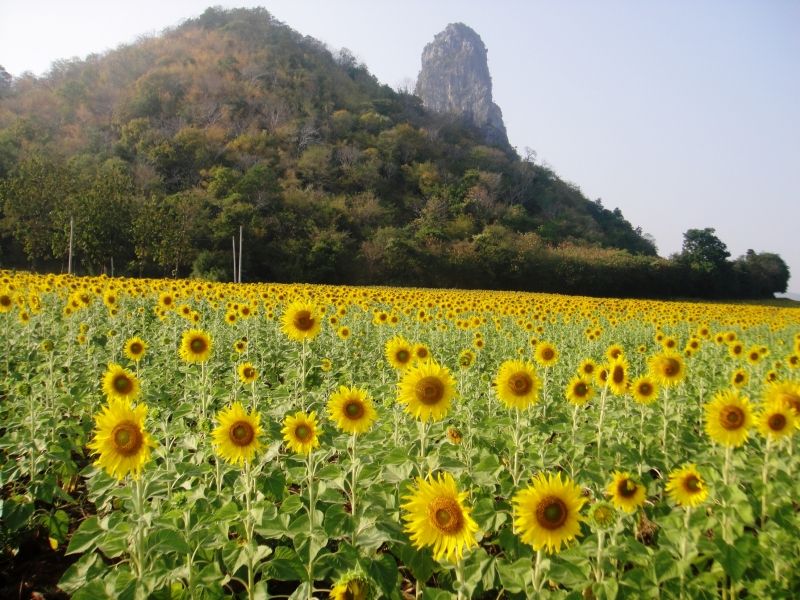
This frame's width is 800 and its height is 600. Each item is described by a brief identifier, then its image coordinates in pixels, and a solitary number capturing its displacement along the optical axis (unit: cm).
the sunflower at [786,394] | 308
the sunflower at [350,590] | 168
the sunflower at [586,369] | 468
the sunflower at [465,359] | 490
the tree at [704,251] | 4747
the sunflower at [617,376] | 401
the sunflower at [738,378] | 460
